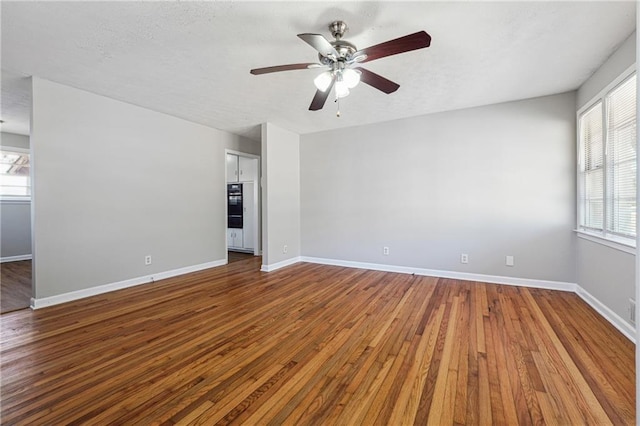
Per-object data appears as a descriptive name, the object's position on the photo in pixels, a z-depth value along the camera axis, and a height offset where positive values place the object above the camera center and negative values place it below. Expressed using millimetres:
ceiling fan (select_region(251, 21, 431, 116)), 1775 +1098
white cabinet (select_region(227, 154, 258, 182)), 6084 +941
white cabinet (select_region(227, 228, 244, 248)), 6461 -669
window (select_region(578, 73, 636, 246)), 2377 +440
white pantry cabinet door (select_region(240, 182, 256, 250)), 6145 -103
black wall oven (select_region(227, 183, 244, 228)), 6377 +107
